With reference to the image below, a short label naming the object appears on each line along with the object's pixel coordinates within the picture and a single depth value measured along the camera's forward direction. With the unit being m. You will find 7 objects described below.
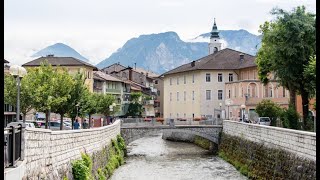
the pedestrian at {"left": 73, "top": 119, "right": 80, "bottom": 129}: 34.72
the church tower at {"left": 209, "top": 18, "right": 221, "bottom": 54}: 92.03
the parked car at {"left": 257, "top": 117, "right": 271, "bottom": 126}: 39.21
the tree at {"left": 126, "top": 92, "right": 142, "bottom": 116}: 73.59
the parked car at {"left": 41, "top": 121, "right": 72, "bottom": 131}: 36.61
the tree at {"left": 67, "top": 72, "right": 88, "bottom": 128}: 32.61
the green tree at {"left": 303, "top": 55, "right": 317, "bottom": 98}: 29.23
